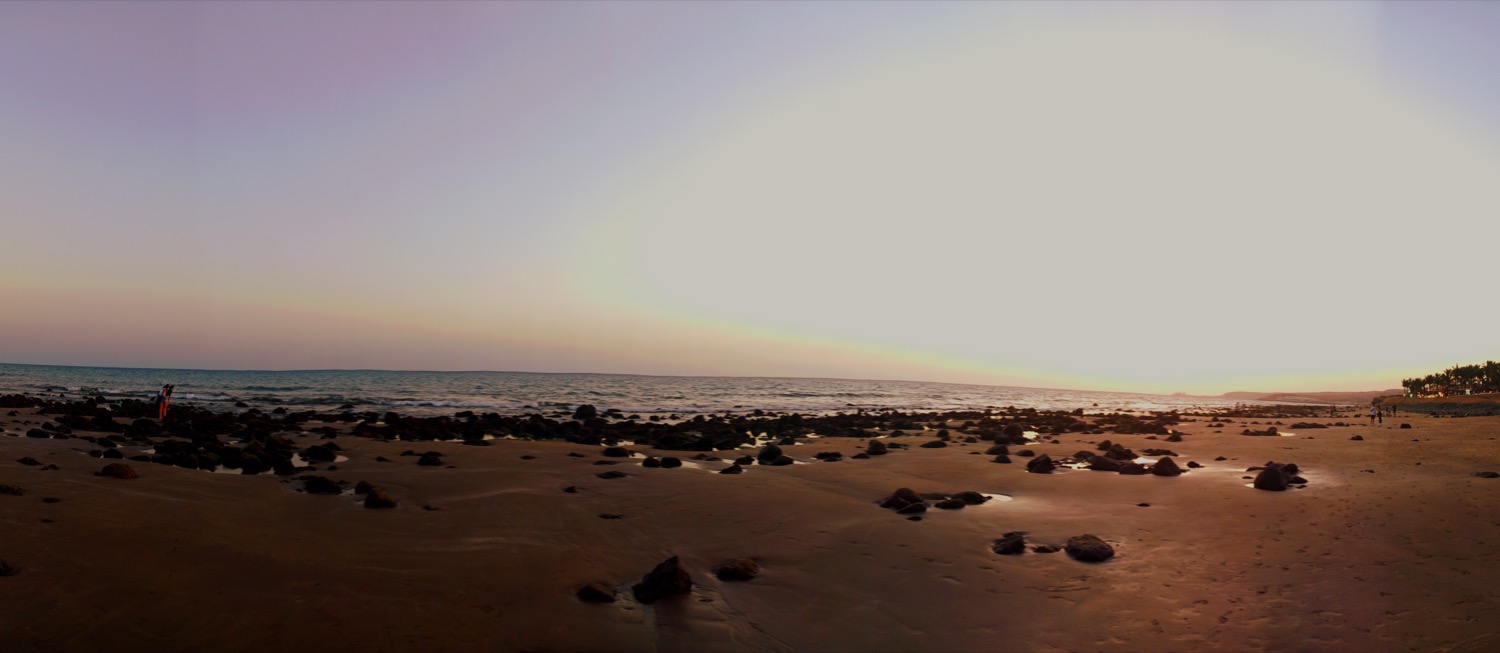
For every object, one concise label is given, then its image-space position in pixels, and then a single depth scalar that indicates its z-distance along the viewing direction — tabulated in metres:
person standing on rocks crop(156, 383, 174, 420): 28.19
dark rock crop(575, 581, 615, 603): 7.34
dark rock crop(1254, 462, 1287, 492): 12.88
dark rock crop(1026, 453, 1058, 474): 16.44
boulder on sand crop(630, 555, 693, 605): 7.52
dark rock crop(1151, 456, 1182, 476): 15.37
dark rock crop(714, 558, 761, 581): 8.25
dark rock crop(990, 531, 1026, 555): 9.20
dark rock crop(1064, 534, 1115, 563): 8.83
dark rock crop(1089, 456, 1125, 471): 16.48
